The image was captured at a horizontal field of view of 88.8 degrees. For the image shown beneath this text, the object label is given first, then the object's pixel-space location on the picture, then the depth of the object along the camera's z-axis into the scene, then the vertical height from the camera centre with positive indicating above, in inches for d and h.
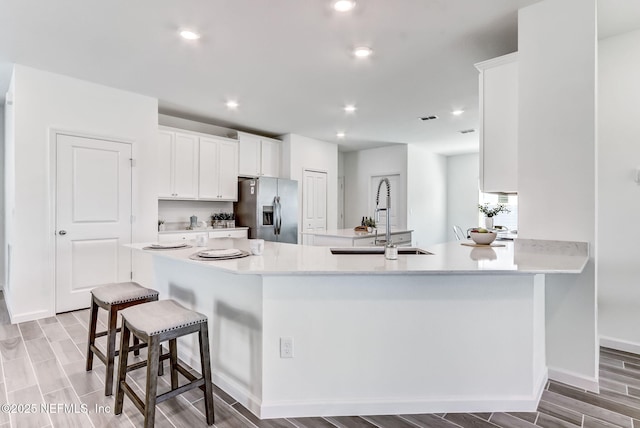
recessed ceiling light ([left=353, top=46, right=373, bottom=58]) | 113.2 +56.9
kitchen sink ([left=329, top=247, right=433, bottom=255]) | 96.3 -11.3
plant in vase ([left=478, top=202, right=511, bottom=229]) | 145.2 -1.8
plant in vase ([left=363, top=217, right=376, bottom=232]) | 185.6 -6.5
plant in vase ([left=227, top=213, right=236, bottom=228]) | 211.8 -5.3
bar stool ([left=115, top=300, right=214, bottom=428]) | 61.6 -25.0
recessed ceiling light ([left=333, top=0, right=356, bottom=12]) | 86.7 +56.1
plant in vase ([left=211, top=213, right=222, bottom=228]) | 209.1 -5.2
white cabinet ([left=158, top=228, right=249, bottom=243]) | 172.1 -12.8
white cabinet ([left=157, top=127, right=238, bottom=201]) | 179.6 +27.2
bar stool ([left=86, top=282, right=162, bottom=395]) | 78.5 -23.9
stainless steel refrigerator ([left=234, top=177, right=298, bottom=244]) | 209.0 +2.8
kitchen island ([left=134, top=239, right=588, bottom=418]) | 70.5 -28.1
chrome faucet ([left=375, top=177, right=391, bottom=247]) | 83.5 -2.0
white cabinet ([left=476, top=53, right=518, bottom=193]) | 93.1 +26.1
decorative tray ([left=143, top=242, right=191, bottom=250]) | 96.2 -10.4
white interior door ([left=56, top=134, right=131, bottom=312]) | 138.2 -2.0
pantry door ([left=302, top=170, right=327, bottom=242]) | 257.0 +9.7
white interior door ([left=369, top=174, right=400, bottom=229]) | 288.0 +13.1
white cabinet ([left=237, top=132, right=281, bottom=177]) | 219.9 +39.8
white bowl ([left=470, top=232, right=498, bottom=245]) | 108.5 -8.3
